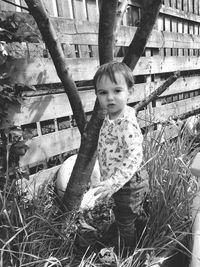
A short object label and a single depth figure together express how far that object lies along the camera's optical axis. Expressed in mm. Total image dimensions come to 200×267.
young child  1249
